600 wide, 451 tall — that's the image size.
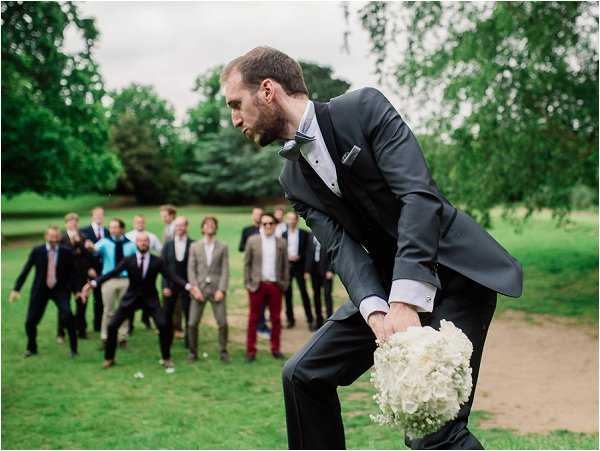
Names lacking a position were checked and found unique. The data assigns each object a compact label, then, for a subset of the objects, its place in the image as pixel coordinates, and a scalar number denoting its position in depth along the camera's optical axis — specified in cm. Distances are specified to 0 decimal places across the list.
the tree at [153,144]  6562
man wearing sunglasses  1174
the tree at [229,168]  6744
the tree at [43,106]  2358
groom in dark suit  285
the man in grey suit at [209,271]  1131
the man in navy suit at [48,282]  1187
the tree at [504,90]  1445
